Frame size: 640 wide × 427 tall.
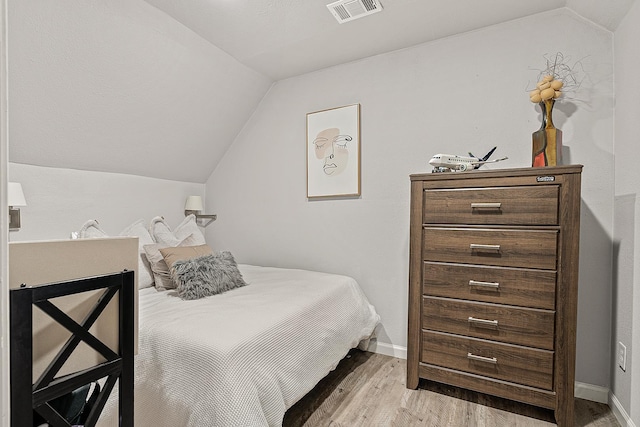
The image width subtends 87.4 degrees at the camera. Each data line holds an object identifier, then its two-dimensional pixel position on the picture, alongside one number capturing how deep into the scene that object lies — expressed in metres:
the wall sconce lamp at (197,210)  3.52
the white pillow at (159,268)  2.36
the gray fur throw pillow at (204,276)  2.06
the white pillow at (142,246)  2.37
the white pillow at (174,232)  2.88
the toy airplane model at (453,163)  2.11
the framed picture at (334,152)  2.87
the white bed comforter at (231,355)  1.29
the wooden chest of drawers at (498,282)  1.78
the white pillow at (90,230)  2.44
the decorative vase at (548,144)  1.99
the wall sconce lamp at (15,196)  2.03
